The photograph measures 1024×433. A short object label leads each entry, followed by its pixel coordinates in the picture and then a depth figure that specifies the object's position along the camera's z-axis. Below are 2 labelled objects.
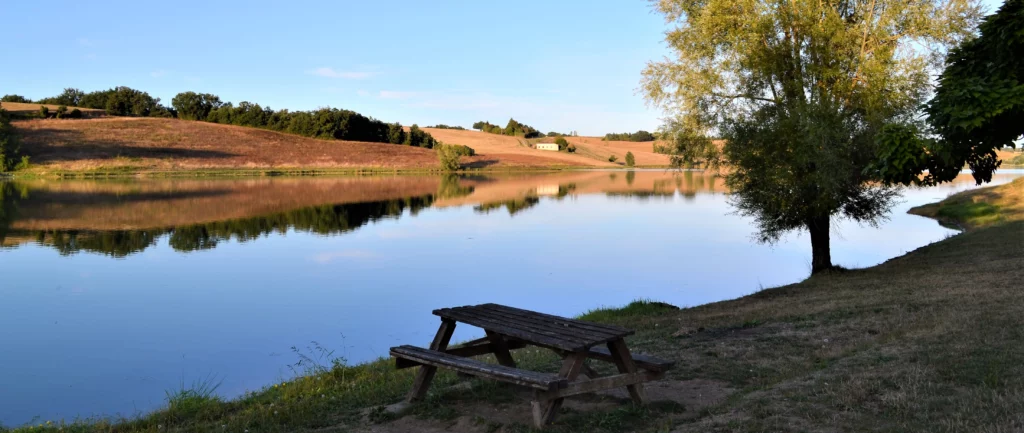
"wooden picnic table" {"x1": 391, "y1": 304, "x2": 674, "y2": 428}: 5.91
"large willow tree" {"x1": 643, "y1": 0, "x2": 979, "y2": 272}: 15.64
